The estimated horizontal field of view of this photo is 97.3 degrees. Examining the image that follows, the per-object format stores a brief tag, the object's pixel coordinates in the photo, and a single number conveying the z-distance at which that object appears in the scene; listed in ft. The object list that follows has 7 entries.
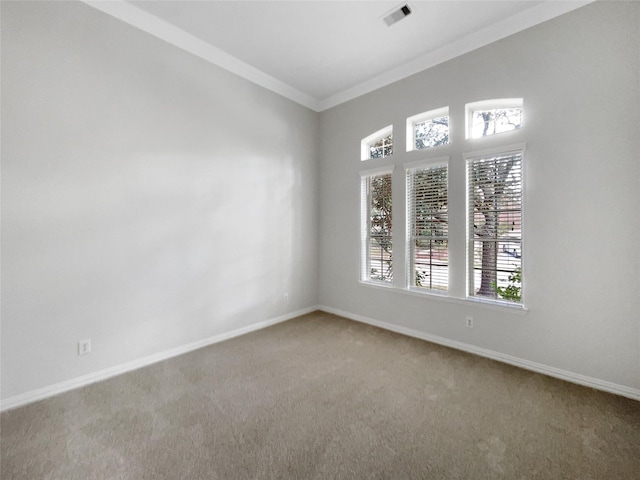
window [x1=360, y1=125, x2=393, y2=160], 13.35
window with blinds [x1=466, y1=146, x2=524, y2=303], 9.63
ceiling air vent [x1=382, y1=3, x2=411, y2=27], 8.99
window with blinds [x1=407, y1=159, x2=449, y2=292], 11.30
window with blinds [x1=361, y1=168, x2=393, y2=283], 13.28
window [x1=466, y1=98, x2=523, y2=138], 9.87
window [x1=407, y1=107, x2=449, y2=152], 11.59
